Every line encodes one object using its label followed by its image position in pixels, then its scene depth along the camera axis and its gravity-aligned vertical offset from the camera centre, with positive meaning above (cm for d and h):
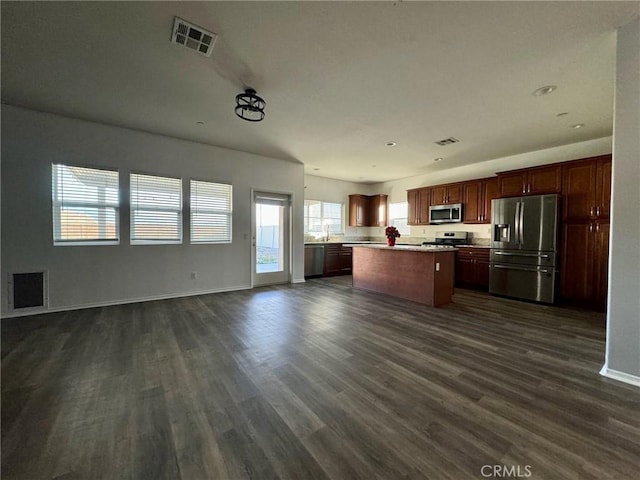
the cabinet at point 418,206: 677 +84
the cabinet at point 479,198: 557 +88
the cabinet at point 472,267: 541 -67
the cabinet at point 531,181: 447 +105
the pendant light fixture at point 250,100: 288 +160
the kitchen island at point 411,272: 422 -65
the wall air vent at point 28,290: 351 -80
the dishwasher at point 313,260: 676 -66
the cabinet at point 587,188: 402 +81
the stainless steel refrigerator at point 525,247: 437 -18
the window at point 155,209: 433 +44
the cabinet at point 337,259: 715 -68
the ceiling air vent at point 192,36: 204 +167
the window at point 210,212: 486 +44
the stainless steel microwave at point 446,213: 607 +58
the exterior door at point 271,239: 564 -9
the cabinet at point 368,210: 810 +83
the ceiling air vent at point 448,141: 445 +170
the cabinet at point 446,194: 613 +106
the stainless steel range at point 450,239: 621 -6
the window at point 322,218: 765 +55
